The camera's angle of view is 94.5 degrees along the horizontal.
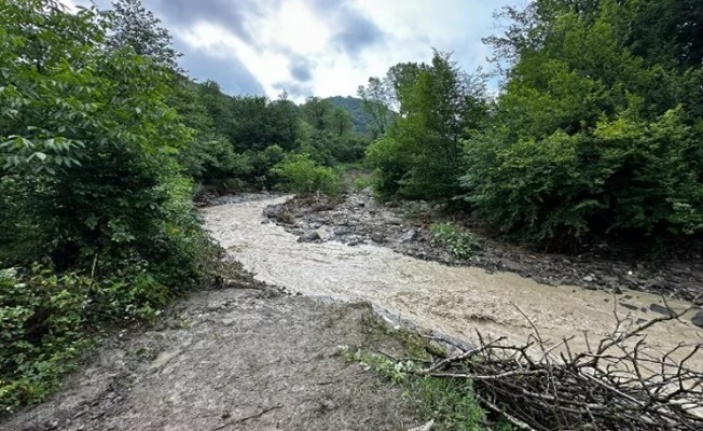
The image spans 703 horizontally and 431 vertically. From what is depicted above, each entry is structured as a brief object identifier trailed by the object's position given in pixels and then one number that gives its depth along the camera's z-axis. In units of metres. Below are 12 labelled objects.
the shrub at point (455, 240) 7.02
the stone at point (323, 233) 8.80
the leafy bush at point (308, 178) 18.95
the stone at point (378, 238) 8.29
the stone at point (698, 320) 4.19
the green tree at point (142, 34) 13.02
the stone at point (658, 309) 4.55
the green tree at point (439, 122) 10.50
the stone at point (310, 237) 8.49
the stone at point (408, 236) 8.25
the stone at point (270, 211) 11.70
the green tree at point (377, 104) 35.41
